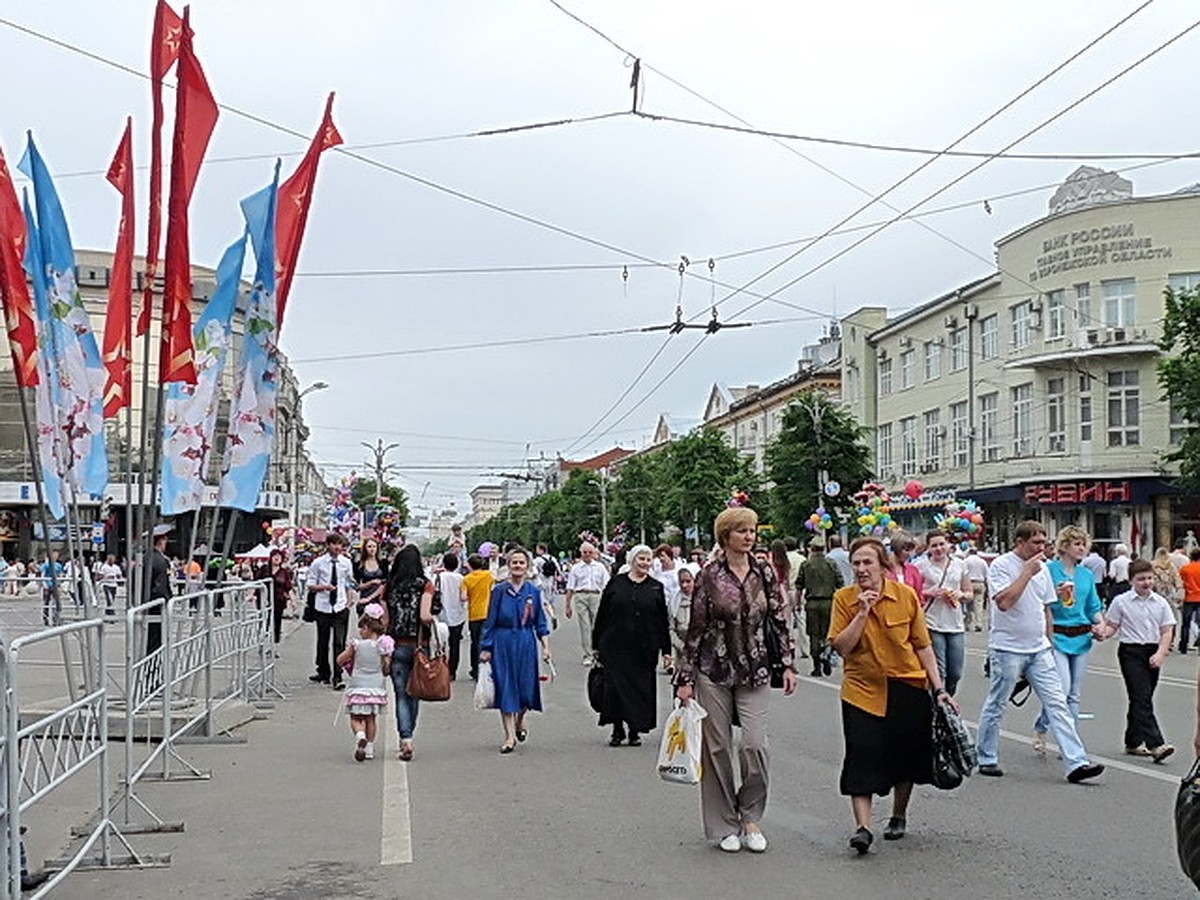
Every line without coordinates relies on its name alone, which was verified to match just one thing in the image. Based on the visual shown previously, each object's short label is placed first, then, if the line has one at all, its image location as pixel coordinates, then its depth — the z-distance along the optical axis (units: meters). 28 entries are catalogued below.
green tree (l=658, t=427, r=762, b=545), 62.16
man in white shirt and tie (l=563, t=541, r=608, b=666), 20.12
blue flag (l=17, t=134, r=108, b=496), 11.26
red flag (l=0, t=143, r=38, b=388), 10.47
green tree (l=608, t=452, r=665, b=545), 79.62
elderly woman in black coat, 11.94
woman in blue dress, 11.79
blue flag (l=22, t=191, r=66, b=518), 11.25
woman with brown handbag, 11.65
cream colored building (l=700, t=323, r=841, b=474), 75.88
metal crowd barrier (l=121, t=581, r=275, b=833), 8.69
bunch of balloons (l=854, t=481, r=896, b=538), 25.38
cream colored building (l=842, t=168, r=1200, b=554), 44.66
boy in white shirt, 11.16
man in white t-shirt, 10.11
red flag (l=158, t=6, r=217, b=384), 10.52
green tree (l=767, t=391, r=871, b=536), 48.38
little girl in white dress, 11.37
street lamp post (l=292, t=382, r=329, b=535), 55.88
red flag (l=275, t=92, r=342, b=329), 12.81
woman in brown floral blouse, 7.91
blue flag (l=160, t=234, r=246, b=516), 12.91
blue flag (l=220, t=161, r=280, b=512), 13.02
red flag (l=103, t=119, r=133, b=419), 11.85
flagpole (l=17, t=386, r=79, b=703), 11.12
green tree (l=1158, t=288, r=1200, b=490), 33.03
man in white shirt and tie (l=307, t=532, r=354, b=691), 17.44
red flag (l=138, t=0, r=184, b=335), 10.72
